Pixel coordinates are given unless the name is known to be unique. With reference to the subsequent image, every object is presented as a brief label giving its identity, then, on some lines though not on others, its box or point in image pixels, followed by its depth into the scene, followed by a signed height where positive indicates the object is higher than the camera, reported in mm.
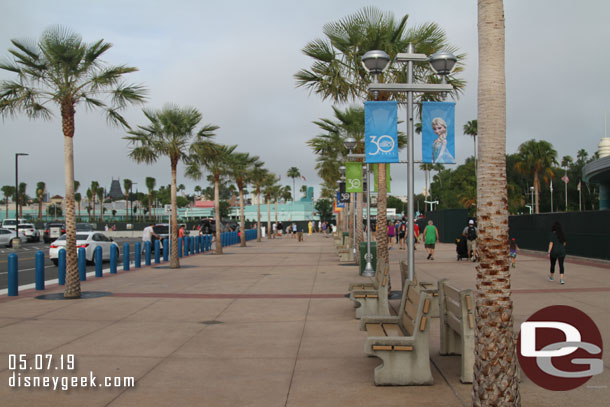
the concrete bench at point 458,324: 6180 -1314
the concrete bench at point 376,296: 9484 -1447
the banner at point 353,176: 19359 +1247
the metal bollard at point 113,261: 19562 -1568
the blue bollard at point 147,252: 23031 -1493
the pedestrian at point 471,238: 23109 -1064
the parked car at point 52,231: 49406 -1361
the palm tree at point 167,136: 21531 +2964
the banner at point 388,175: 17406 +1150
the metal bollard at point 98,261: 17902 -1443
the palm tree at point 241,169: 39750 +3199
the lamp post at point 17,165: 46528 +4141
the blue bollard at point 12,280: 13477 -1518
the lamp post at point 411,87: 10062 +2306
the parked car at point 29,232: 52156 -1472
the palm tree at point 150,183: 126250 +7033
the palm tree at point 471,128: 77500 +11391
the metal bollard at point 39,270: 14484 -1372
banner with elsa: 10492 +1491
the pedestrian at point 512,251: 19547 -1355
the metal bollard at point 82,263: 16781 -1402
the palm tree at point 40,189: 117250 +5753
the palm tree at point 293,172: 158500 +11435
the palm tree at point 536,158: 58344 +5387
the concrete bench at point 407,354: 6062 -1508
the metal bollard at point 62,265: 15725 -1373
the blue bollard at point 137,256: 22156 -1594
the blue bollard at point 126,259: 20789 -1657
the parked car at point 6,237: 44406 -1625
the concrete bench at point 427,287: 9695 -1368
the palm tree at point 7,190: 136125 +6216
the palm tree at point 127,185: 125250 +6618
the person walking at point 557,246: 14656 -902
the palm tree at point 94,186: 126750 +6457
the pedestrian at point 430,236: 23766 -992
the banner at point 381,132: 10977 +1552
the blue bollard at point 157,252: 24016 -1559
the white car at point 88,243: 22672 -1112
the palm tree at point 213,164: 22172 +2427
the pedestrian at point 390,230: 35181 -1104
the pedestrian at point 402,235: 35594 -1435
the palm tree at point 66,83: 13023 +3095
